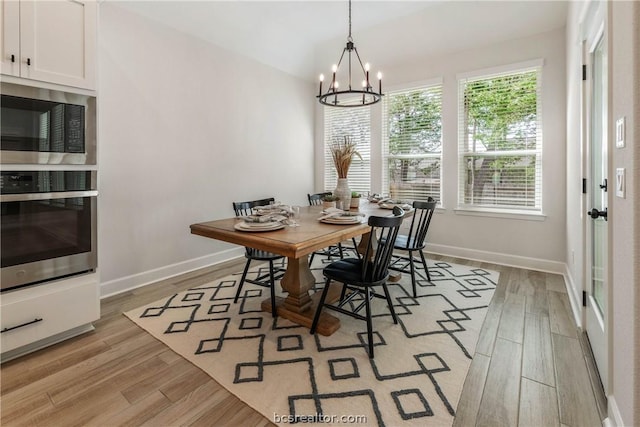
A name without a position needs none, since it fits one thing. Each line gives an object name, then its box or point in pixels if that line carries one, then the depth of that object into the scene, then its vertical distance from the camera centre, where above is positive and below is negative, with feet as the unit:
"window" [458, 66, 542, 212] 12.62 +3.04
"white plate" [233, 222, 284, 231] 6.81 -0.27
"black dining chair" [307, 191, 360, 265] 12.93 -1.73
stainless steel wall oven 6.29 -0.23
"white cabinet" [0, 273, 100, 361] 6.36 -2.14
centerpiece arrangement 9.37 +1.32
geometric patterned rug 5.23 -2.97
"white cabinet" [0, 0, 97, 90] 6.13 +3.62
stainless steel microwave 6.19 +1.84
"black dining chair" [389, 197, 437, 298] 9.91 -0.86
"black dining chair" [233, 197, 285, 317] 8.39 -1.22
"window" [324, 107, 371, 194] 17.11 +4.28
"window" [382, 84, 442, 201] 14.85 +3.49
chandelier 16.37 +6.45
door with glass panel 6.21 +0.40
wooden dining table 6.02 -0.55
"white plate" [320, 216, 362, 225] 7.66 -0.15
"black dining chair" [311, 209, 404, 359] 6.72 -1.33
